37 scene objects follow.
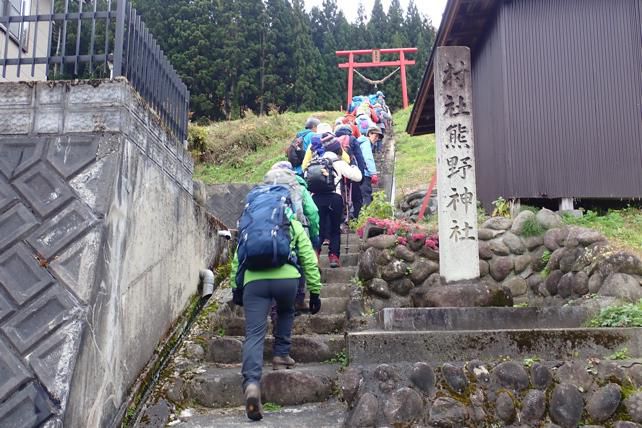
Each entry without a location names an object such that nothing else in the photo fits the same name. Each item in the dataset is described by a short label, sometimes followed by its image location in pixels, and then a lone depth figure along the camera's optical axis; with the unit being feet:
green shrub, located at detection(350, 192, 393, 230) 27.14
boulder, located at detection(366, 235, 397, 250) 22.82
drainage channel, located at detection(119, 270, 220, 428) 15.17
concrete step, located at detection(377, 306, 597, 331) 17.84
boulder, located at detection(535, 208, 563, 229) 22.59
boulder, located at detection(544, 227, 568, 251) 21.65
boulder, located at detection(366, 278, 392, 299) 21.74
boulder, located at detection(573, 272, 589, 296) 19.30
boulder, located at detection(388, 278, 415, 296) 21.89
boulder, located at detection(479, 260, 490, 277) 22.25
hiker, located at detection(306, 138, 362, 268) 23.48
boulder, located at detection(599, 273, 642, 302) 17.71
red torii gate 84.64
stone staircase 16.34
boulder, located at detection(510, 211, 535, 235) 22.71
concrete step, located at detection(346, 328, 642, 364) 15.72
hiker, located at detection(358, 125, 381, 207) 32.14
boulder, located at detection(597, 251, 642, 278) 18.15
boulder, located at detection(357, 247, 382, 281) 22.07
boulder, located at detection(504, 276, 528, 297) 21.74
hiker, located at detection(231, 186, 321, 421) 14.67
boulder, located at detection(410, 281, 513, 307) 19.02
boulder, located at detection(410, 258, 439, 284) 21.99
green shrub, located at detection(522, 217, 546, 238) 22.52
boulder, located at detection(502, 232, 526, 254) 22.33
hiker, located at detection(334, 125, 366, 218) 29.89
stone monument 20.16
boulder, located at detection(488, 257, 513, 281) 22.03
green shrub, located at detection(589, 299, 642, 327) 16.46
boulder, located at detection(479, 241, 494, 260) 22.25
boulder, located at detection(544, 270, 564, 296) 20.70
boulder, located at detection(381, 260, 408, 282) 22.06
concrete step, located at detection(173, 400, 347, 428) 14.80
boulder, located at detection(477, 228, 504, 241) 22.85
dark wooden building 28.43
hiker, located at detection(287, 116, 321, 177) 30.58
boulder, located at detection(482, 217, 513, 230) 23.11
